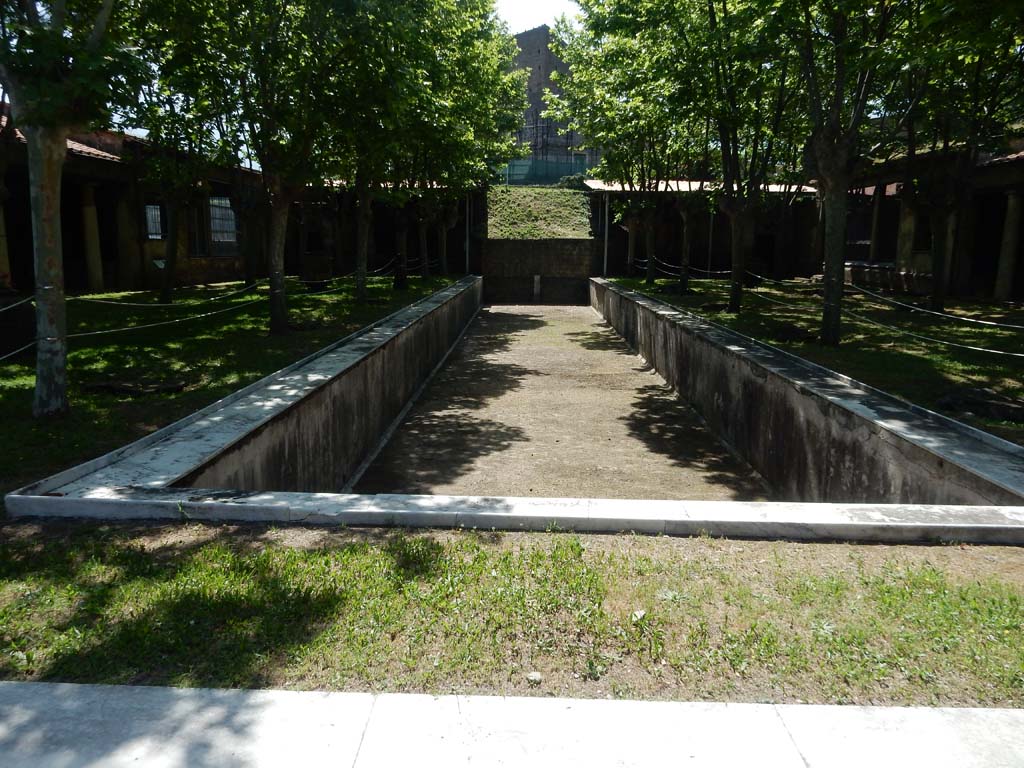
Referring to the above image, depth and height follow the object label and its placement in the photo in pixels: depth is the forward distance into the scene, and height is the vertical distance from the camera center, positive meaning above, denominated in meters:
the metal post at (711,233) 28.45 +1.10
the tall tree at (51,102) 6.11 +1.15
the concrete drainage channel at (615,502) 4.37 -1.42
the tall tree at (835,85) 10.24 +2.45
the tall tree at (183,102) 10.70 +2.25
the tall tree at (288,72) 10.85 +2.54
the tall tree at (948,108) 8.79 +2.65
